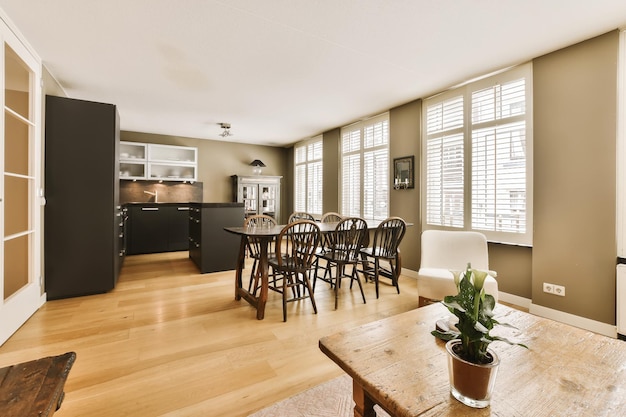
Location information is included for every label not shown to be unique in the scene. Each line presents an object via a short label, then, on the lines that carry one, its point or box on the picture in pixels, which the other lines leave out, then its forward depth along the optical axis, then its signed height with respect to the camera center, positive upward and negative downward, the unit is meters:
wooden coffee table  0.83 -0.57
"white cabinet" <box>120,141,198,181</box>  6.06 +0.98
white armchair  2.71 -0.53
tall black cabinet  3.04 +0.10
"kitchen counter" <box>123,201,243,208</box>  4.24 +0.05
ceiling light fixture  5.64 +1.62
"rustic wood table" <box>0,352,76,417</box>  0.85 -0.60
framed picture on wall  4.28 +0.55
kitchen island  4.25 -0.44
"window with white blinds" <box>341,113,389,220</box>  4.83 +0.73
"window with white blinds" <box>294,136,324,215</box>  6.60 +0.79
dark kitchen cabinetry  5.57 -0.42
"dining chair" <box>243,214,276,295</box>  2.96 -0.24
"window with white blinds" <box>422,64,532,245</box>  3.10 +0.63
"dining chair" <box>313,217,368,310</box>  3.13 -0.42
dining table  2.71 -0.54
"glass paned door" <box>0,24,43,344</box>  2.70 +0.20
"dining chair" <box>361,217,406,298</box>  3.32 -0.51
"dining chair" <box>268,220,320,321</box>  2.72 -0.46
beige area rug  1.51 -1.09
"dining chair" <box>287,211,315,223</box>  4.24 -0.14
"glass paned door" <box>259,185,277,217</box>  7.25 +0.22
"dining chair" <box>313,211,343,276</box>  4.83 -0.20
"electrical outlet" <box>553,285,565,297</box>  2.75 -0.78
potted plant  0.82 -0.42
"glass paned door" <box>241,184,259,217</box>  7.02 +0.26
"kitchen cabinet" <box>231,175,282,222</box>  6.98 +0.36
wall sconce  7.24 +1.07
